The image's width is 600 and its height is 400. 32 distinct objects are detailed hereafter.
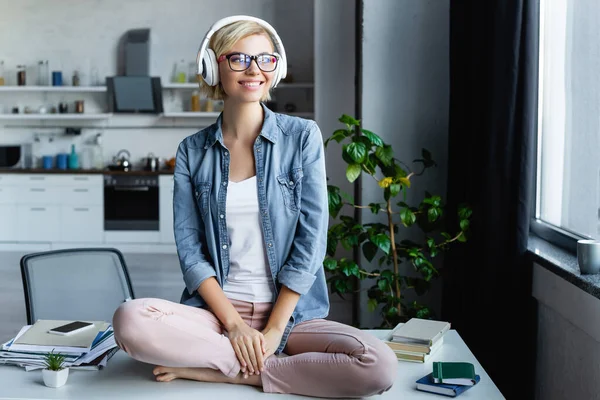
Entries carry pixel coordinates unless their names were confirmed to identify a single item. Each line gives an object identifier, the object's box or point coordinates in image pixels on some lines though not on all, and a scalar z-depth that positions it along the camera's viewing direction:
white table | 1.78
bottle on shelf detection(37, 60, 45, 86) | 8.06
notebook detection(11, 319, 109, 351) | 2.04
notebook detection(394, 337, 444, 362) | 2.06
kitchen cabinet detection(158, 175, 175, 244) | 7.47
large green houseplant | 3.22
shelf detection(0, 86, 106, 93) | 7.81
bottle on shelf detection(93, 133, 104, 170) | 7.97
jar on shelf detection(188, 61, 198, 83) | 7.94
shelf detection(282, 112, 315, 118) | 7.84
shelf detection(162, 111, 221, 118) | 7.74
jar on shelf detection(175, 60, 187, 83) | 7.93
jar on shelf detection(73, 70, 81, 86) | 7.94
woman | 1.96
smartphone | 2.11
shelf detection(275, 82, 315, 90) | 7.62
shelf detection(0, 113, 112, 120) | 7.84
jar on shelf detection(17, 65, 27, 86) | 8.00
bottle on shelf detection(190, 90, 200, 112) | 7.90
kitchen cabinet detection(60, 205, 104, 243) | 7.57
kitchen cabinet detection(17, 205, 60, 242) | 7.60
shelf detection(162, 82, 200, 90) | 7.75
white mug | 2.25
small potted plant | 1.83
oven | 7.46
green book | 1.82
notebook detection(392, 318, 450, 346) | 2.11
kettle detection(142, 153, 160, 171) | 7.70
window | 2.58
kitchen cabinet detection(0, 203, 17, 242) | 7.62
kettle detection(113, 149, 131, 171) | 7.65
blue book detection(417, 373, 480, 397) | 1.79
